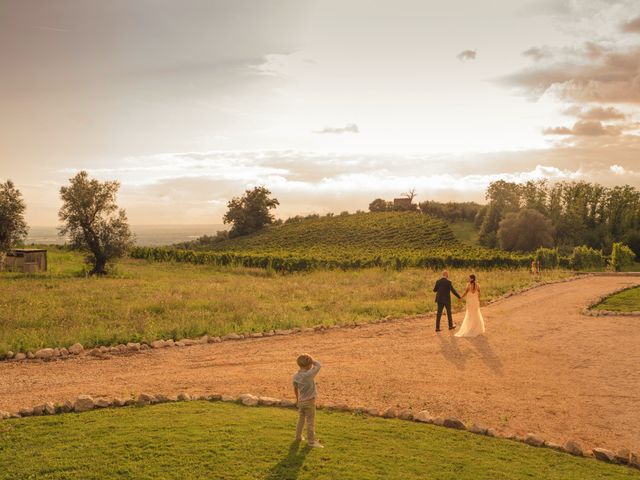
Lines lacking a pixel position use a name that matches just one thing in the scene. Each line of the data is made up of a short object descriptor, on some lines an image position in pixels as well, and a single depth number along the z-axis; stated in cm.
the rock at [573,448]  980
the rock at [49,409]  1094
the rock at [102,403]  1117
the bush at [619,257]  5090
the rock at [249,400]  1151
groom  2047
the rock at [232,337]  1863
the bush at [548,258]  5116
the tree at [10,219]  3522
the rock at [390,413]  1105
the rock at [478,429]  1044
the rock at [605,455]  966
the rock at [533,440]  1001
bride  1964
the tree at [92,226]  4419
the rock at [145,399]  1140
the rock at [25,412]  1088
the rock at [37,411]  1091
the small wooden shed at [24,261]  4388
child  899
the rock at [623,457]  962
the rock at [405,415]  1102
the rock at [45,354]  1583
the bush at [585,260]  5162
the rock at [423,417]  1088
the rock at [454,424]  1065
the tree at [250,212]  10075
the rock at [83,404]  1101
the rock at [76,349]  1633
